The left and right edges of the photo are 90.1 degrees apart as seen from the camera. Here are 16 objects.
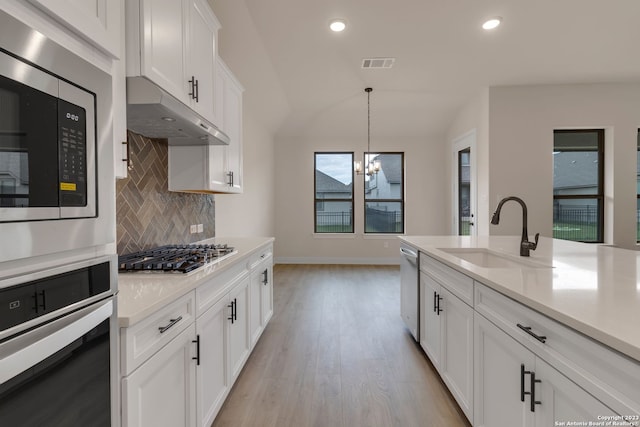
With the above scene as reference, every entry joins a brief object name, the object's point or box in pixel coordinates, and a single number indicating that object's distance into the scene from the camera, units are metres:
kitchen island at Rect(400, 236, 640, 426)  0.83
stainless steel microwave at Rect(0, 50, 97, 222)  0.61
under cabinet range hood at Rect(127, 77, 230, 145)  1.39
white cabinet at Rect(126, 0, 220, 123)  1.38
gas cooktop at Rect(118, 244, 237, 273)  1.59
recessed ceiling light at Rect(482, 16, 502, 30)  3.34
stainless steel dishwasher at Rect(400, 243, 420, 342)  2.69
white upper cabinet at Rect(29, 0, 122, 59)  0.75
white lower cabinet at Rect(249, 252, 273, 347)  2.53
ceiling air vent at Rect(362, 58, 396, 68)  4.02
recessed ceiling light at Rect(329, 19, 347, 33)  3.36
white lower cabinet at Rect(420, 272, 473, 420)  1.68
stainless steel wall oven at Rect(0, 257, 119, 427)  0.61
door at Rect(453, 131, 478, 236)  5.16
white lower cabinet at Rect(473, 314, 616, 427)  0.95
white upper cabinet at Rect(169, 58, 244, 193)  2.38
